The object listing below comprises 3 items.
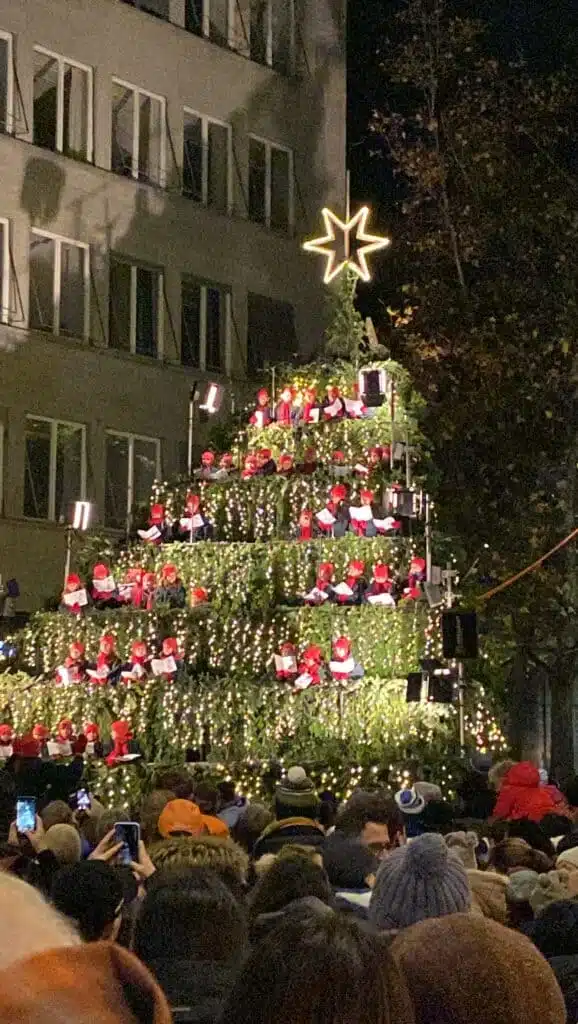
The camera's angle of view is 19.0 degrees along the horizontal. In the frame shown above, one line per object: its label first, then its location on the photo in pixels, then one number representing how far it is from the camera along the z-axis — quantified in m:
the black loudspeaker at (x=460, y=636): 18.88
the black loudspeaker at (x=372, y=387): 21.95
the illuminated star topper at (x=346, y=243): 23.38
